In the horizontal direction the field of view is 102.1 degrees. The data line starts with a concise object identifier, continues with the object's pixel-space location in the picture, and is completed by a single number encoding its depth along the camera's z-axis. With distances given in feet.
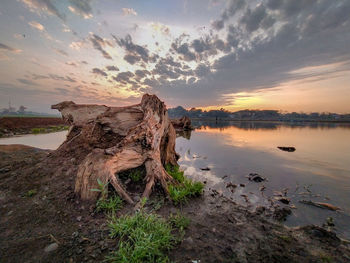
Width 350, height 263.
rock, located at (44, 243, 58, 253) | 7.22
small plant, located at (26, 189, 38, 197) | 12.35
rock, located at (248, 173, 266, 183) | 21.37
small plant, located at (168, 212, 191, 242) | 8.93
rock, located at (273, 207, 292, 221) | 12.49
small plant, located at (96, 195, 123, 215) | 10.40
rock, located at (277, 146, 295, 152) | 43.50
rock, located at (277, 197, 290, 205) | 15.38
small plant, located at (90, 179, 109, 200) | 10.88
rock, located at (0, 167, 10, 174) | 16.92
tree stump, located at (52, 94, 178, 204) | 11.86
